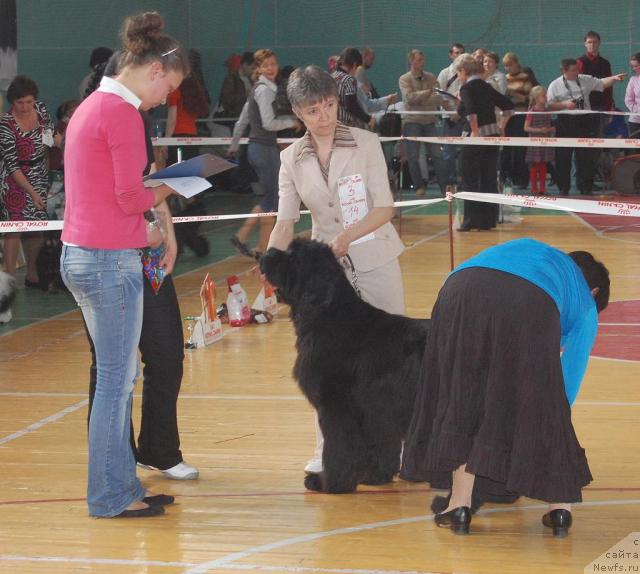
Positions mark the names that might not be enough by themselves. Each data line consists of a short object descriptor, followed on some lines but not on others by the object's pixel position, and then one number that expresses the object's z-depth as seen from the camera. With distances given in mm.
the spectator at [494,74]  15000
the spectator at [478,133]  12383
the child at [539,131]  15852
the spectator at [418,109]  15741
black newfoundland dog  4230
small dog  7578
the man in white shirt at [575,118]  15734
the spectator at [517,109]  16422
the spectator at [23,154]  8953
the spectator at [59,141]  10367
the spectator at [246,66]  16203
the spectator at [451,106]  15820
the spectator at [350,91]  11459
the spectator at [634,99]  15664
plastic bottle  7988
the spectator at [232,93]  16734
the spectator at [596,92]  15906
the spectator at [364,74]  15602
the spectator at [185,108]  11805
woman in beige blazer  4465
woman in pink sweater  3723
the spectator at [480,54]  14525
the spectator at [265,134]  9930
